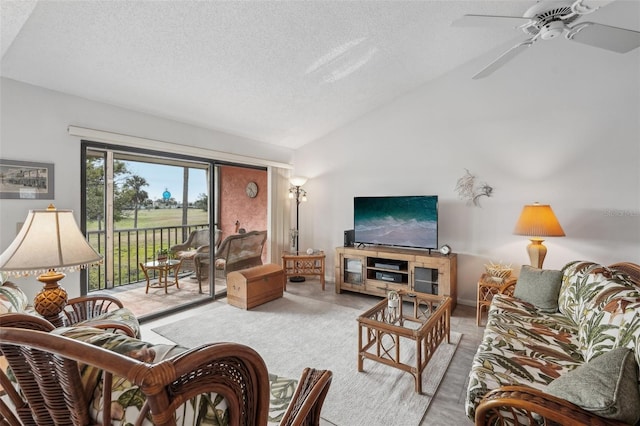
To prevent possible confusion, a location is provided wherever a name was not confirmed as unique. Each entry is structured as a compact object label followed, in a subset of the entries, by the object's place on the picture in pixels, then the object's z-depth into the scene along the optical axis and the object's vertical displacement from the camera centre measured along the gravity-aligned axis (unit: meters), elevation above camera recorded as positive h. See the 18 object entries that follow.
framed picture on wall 2.30 +0.30
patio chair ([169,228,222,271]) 4.26 -0.46
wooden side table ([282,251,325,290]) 4.31 -0.73
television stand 3.39 -0.70
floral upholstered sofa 1.10 -0.73
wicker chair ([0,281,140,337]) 1.65 -0.66
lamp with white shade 1.47 -0.19
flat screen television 3.59 -0.08
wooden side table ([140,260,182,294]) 4.00 -0.75
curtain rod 2.66 +0.77
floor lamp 4.75 +0.35
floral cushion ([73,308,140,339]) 1.86 -0.69
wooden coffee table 1.96 -0.88
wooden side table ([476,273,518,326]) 2.96 -0.78
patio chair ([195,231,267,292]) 4.02 -0.56
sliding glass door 3.60 +0.12
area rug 1.83 -1.16
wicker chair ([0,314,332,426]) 0.54 -0.35
